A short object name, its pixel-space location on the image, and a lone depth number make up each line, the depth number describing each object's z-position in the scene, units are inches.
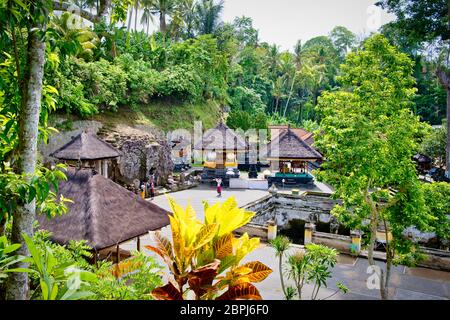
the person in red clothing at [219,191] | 771.2
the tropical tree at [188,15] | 1465.9
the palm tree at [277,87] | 1829.5
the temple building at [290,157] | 906.1
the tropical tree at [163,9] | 1301.6
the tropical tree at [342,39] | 2313.7
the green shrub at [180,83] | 1087.0
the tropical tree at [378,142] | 299.4
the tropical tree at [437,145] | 1024.2
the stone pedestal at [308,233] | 531.5
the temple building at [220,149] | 914.1
